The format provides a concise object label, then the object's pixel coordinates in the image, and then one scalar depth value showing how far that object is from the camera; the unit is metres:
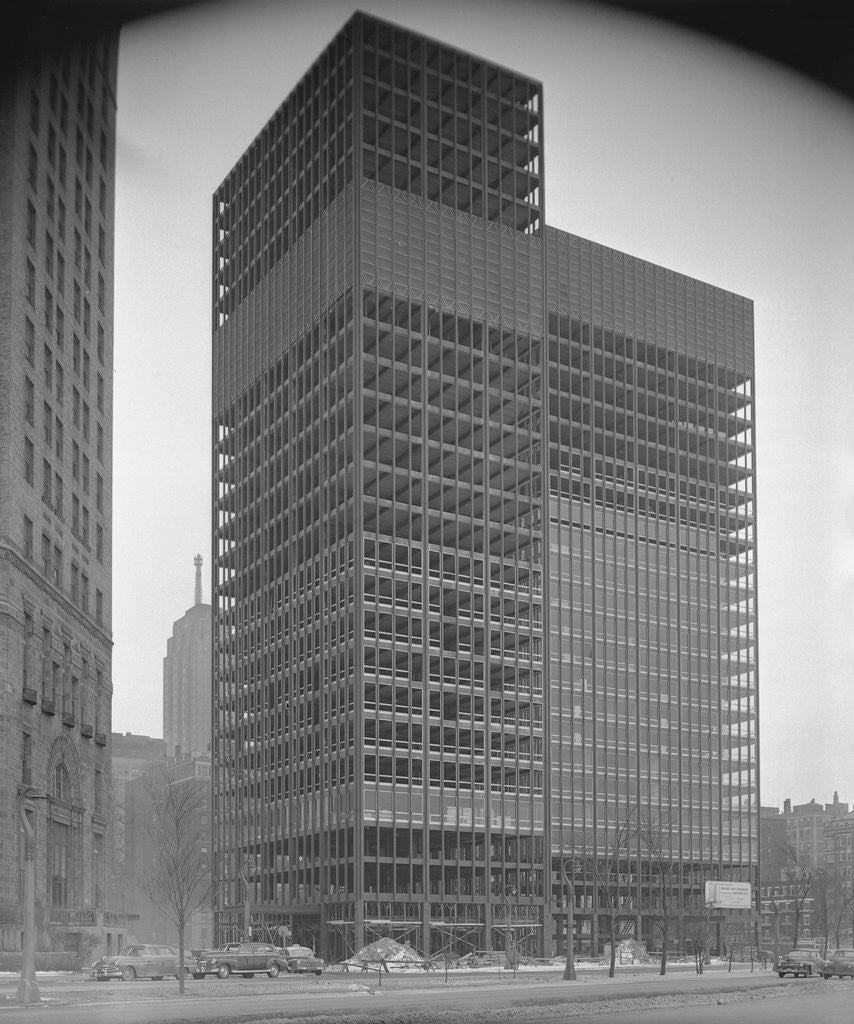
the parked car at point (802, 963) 62.72
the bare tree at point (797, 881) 94.93
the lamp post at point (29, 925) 40.25
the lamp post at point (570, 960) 60.06
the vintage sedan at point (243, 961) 62.78
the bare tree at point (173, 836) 99.38
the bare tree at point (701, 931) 80.69
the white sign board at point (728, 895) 90.25
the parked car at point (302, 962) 68.88
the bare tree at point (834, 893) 124.69
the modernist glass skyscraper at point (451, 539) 107.44
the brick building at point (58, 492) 61.00
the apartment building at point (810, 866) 133.00
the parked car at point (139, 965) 57.66
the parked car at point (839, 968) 61.62
